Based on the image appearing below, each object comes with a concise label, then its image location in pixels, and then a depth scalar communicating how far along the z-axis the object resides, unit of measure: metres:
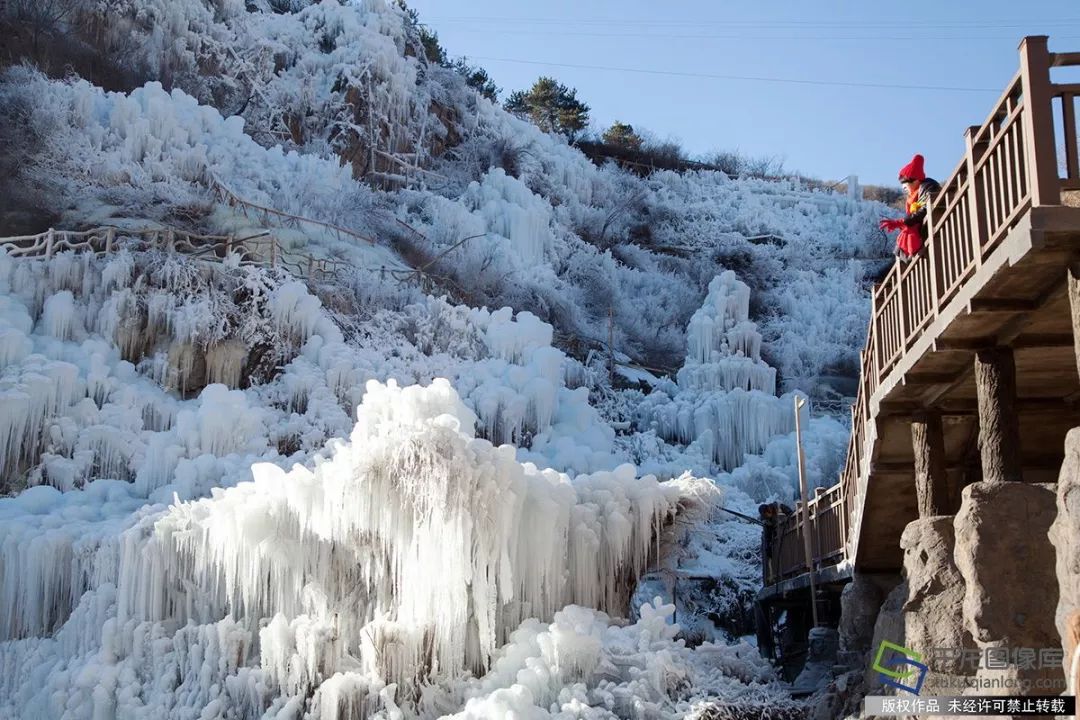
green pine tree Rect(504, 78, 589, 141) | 43.19
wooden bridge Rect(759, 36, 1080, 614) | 6.30
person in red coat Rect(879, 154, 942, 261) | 8.59
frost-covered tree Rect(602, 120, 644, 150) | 42.16
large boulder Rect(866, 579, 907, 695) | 9.09
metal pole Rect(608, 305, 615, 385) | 27.42
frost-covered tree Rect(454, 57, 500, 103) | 41.53
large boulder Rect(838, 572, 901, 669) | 11.27
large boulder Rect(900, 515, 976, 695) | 8.34
